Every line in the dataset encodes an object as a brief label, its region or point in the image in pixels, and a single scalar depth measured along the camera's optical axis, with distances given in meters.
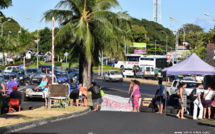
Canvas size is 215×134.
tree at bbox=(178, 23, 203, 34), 184.00
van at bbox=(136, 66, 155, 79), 74.26
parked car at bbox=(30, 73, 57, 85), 42.13
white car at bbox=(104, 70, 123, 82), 64.19
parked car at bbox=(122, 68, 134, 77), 77.94
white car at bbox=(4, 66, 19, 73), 65.47
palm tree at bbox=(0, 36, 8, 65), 66.56
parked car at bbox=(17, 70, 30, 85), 50.72
